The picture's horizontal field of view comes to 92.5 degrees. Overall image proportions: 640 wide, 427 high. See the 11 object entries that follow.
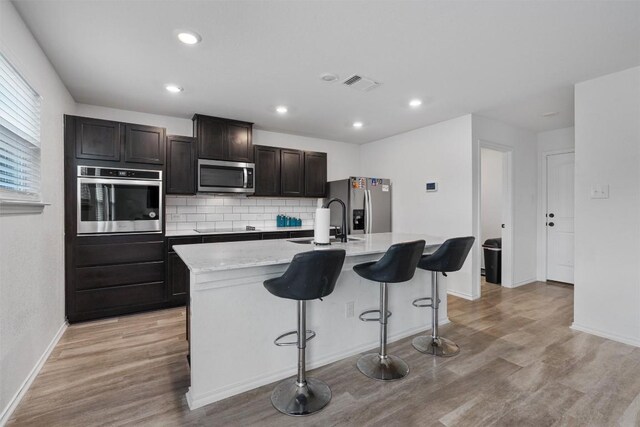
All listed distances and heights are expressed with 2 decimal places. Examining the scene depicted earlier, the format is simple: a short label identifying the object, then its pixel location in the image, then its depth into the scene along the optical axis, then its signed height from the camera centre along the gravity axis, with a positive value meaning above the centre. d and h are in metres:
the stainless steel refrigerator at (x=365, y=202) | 4.69 +0.16
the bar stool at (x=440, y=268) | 2.47 -0.46
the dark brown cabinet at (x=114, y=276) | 3.15 -0.68
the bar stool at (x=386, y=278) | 2.09 -0.46
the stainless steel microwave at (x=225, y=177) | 3.96 +0.49
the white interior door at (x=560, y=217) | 4.59 -0.08
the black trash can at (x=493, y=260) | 4.76 -0.76
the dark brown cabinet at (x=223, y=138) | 3.95 +1.00
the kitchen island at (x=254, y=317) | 1.88 -0.74
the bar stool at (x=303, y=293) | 1.72 -0.47
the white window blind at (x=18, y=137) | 1.80 +0.51
